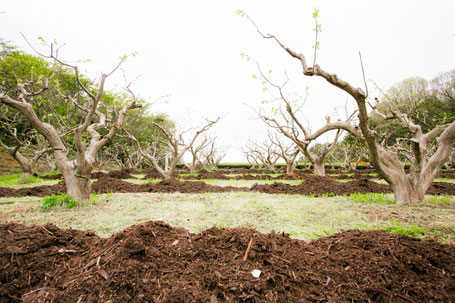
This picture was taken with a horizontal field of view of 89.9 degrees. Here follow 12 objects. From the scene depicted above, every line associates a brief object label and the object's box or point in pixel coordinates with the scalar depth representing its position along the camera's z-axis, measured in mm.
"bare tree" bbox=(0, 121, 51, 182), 9684
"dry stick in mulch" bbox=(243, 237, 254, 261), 2091
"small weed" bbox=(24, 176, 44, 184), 10627
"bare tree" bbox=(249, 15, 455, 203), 5125
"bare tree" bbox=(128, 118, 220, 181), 11010
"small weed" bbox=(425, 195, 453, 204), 5293
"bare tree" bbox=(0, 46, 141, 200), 5129
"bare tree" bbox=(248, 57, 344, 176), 12370
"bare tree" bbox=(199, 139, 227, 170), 26594
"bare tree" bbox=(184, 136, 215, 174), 18734
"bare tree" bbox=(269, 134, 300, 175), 16608
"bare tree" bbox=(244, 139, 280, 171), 21312
